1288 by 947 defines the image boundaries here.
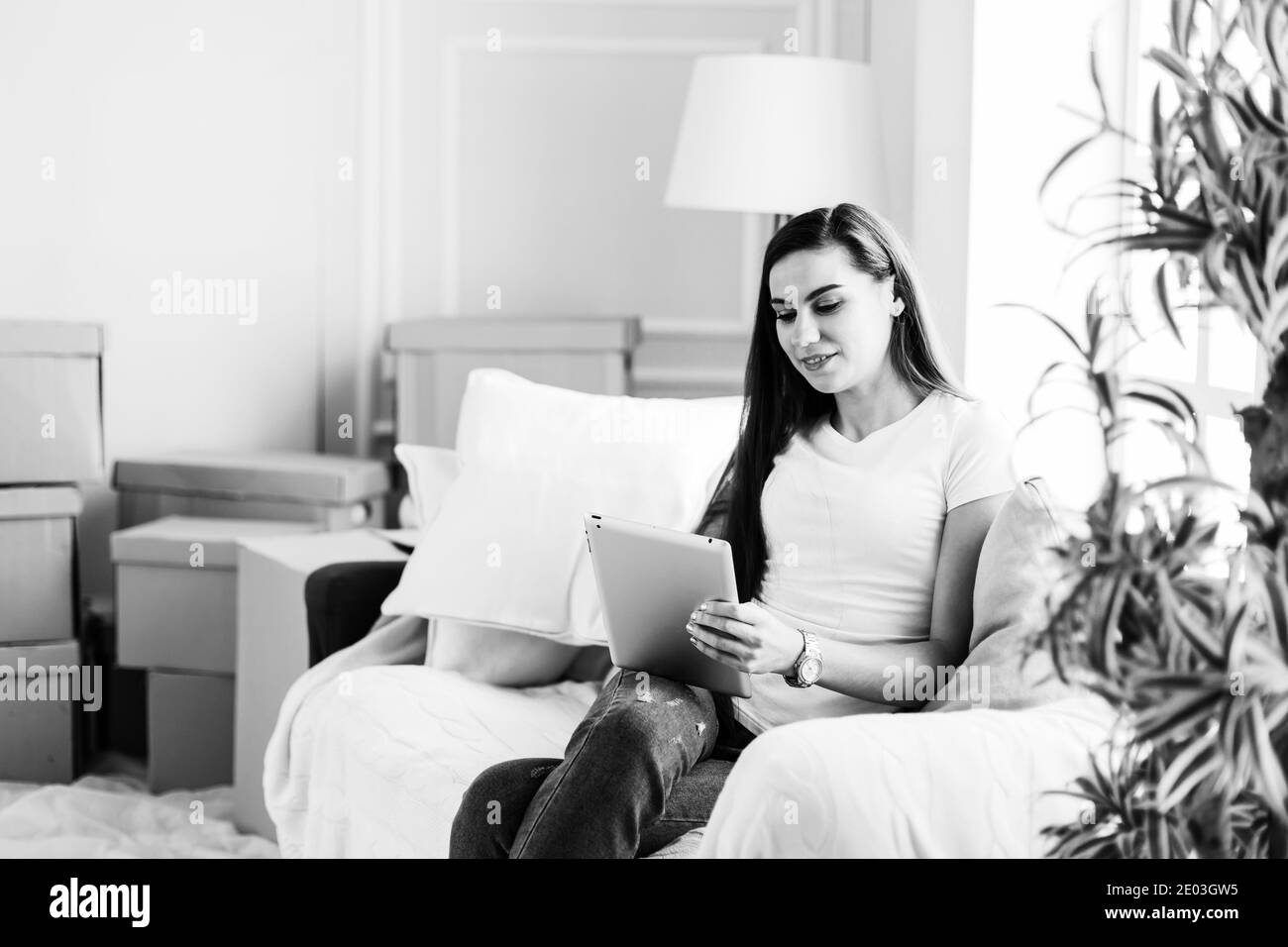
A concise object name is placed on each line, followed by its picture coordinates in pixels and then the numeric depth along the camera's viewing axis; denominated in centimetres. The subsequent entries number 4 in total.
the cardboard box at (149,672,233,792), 275
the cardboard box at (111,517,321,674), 270
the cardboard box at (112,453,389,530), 285
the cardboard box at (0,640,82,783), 272
